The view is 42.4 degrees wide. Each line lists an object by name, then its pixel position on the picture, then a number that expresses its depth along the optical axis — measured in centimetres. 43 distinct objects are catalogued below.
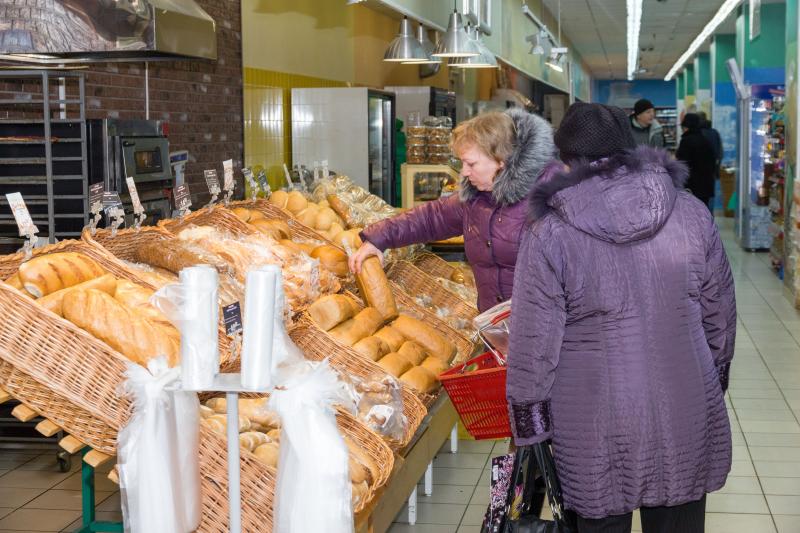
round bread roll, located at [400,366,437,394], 409
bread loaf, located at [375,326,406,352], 430
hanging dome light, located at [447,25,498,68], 870
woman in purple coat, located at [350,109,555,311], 388
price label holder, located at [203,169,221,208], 468
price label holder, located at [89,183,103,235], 368
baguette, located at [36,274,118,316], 288
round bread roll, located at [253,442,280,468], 303
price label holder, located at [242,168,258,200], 531
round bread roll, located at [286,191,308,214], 554
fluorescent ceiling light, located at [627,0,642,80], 1821
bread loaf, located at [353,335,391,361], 404
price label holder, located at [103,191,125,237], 374
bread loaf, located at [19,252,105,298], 297
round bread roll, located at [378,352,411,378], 404
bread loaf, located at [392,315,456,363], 456
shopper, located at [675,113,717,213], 1330
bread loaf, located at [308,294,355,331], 407
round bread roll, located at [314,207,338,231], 539
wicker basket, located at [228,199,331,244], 507
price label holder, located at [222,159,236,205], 493
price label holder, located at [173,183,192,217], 441
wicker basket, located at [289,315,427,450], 377
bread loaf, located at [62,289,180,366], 286
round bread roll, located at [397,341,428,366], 430
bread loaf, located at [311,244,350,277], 468
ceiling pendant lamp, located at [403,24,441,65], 853
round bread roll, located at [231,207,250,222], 475
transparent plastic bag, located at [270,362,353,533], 237
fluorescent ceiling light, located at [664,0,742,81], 1770
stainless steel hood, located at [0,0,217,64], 364
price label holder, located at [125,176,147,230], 401
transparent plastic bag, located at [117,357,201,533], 247
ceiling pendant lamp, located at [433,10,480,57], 797
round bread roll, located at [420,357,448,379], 436
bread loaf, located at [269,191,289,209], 549
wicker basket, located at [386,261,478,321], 533
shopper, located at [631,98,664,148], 1271
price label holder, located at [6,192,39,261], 323
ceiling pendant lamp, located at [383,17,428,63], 802
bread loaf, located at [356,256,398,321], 454
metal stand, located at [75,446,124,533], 346
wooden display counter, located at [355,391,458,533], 340
